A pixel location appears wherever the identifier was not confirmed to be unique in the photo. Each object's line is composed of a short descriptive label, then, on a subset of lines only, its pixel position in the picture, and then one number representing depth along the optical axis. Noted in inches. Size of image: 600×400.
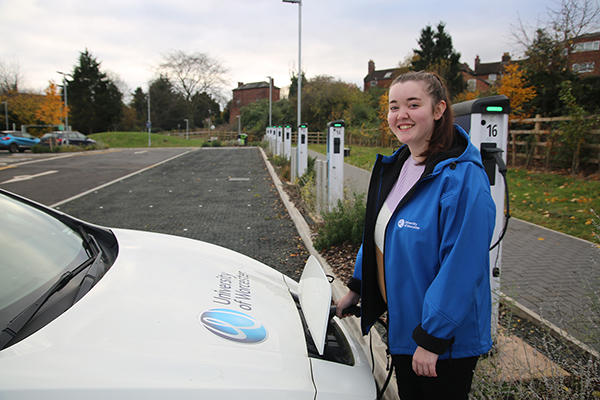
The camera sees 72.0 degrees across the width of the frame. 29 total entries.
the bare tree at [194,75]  2512.3
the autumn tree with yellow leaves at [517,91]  597.6
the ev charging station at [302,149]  433.6
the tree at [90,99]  2304.4
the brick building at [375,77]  2889.8
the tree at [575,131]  425.4
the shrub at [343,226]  201.0
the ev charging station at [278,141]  730.9
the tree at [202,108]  2699.3
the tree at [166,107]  2802.7
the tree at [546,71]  599.2
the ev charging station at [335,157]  258.1
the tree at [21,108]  1806.1
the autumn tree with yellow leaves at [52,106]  1446.9
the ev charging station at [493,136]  105.0
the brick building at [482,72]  2516.0
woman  57.6
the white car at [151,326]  54.6
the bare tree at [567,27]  611.8
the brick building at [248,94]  3132.4
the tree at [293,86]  2292.1
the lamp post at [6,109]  1711.1
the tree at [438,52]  1509.6
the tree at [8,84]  1987.2
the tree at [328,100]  1734.7
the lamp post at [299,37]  630.5
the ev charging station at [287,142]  638.3
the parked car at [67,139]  1186.6
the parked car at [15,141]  1125.7
